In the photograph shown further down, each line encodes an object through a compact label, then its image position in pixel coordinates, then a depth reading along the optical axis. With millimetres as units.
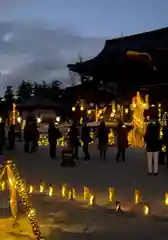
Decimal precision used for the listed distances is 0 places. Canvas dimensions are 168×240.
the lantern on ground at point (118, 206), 6510
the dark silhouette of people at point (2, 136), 16549
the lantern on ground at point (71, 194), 7482
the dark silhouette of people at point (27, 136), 16818
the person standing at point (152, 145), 10514
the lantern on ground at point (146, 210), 6275
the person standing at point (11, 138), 18579
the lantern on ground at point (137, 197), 6939
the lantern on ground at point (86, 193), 7405
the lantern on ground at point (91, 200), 7022
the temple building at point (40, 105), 54152
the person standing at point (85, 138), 14675
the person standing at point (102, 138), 15173
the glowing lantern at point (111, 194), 7289
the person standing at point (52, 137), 15197
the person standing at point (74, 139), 14835
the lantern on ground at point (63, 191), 7797
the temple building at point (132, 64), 20398
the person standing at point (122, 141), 13890
